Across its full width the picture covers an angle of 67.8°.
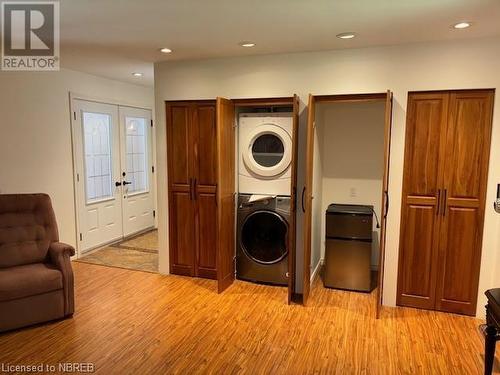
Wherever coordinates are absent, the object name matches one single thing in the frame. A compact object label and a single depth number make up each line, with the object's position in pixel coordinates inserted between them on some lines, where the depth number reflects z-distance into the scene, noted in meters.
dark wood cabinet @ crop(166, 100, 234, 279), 3.92
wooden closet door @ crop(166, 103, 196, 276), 3.99
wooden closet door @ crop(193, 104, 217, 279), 3.91
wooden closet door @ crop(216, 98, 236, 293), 3.54
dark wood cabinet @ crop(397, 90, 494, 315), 3.09
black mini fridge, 3.73
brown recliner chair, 2.91
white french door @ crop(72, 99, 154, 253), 4.82
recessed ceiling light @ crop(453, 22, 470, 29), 2.62
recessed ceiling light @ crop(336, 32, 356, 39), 2.89
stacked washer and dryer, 3.78
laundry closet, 3.74
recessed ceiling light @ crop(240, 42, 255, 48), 3.21
